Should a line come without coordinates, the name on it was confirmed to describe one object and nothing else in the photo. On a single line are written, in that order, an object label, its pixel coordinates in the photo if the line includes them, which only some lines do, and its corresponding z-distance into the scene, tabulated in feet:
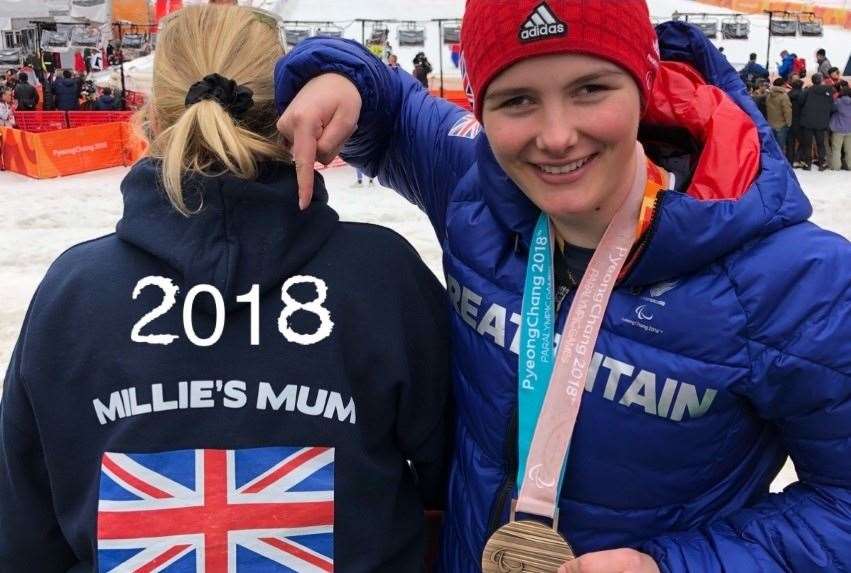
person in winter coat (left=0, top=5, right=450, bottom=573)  3.85
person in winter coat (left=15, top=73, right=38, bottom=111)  45.06
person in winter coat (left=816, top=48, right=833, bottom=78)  55.30
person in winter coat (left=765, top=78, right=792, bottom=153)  39.24
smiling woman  3.77
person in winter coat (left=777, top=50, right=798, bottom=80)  56.69
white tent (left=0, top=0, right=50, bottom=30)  68.13
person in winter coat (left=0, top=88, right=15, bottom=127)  42.47
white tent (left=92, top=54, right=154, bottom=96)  41.06
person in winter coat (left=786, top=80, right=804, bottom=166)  39.65
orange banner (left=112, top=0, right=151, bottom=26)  77.56
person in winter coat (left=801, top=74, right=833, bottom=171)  38.75
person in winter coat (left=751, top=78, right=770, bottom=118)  40.04
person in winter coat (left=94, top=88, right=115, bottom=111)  45.65
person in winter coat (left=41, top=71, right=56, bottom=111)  47.39
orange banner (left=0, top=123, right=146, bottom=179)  36.50
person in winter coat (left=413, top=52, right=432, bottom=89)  50.39
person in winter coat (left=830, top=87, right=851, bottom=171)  39.14
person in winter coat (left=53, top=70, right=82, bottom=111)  46.39
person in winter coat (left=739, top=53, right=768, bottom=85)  50.58
